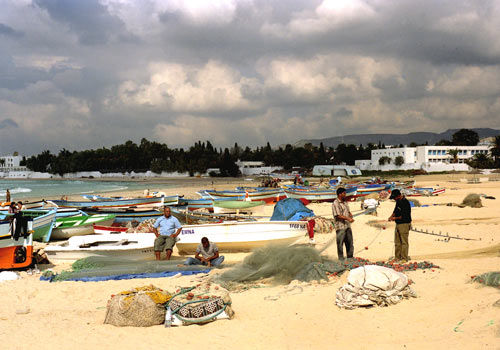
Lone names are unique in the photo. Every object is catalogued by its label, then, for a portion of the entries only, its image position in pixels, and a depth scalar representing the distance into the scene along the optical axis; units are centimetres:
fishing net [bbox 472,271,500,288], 762
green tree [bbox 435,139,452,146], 12144
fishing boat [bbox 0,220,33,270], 1170
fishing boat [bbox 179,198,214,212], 2709
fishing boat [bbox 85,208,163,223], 2100
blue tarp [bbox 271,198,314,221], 1741
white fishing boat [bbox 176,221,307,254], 1404
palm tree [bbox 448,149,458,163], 9563
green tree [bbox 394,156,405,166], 9775
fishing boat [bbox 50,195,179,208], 2686
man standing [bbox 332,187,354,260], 1033
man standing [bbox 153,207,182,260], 1276
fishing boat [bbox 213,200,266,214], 2592
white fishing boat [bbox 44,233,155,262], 1312
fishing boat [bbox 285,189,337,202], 3216
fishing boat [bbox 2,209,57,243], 1586
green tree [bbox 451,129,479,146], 12650
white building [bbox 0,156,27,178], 17625
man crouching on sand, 1157
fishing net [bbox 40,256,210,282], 1101
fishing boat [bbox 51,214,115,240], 1795
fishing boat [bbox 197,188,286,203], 3118
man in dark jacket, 1008
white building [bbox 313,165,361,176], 10162
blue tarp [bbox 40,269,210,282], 1092
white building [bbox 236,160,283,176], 12438
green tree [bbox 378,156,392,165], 10096
